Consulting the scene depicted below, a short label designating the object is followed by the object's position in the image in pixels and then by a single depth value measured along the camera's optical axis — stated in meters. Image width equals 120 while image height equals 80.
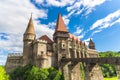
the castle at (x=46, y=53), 42.97
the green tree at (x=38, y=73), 38.69
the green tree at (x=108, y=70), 73.01
